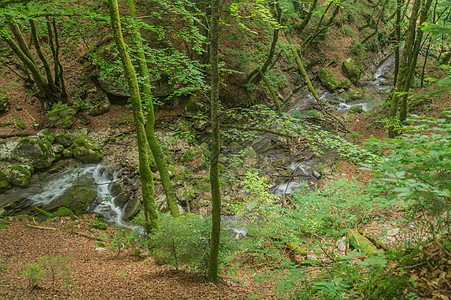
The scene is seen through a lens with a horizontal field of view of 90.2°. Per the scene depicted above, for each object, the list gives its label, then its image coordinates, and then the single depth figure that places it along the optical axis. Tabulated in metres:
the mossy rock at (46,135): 8.34
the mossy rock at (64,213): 7.01
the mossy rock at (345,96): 14.59
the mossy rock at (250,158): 9.73
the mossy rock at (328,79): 15.24
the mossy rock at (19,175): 7.08
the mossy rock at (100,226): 6.98
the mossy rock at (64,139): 8.62
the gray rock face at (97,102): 10.13
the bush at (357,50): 17.59
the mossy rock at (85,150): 8.62
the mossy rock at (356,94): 14.61
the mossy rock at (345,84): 15.38
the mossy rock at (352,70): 16.06
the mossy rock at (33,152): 7.46
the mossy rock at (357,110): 12.78
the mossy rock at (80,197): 7.31
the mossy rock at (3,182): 6.82
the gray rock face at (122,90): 10.36
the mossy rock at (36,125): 8.70
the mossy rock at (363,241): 3.96
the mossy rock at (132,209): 7.57
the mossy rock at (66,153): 8.43
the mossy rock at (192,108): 11.12
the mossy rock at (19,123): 8.43
